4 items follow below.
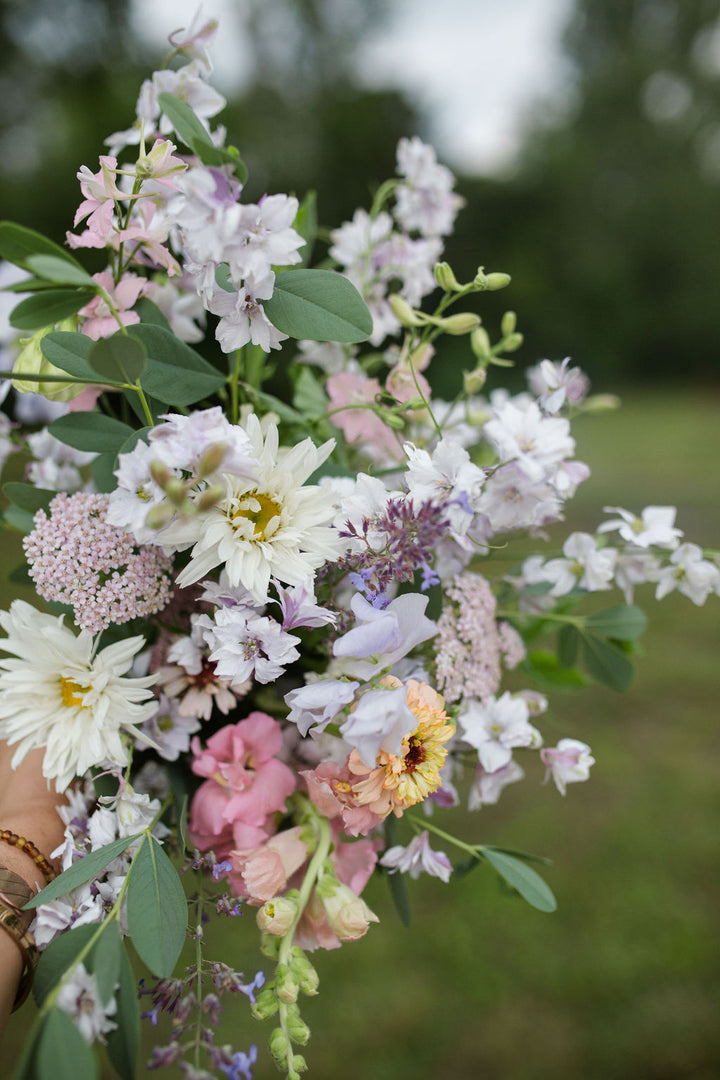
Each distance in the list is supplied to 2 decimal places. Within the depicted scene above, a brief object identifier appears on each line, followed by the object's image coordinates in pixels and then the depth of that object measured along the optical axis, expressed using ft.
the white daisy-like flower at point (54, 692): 1.79
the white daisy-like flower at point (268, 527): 1.70
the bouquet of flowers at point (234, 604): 1.60
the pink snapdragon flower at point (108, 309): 1.98
